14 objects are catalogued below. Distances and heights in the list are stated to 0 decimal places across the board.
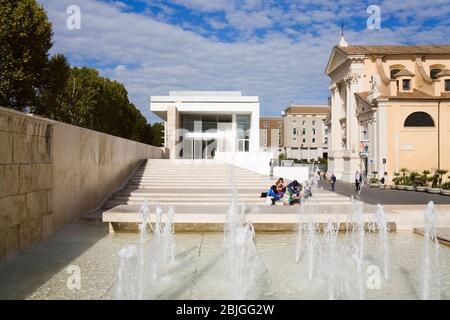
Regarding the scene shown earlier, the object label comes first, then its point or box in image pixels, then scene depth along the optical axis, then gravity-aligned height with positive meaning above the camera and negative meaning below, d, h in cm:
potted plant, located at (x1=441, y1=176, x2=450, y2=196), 2903 -236
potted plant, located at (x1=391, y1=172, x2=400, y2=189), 3905 -210
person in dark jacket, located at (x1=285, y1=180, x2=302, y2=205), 1357 -122
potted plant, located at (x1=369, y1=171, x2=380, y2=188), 3975 -239
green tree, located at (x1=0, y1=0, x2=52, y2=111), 2566 +753
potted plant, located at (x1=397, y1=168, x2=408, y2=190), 3669 -211
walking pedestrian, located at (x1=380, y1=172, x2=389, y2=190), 3747 -216
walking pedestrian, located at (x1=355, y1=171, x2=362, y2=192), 3112 -185
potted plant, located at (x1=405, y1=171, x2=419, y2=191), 3691 -203
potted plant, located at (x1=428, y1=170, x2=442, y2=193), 3105 -226
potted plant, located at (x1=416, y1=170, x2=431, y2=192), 3566 -204
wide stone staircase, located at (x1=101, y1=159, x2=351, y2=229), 1068 -137
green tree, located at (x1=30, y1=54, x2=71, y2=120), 2983 +573
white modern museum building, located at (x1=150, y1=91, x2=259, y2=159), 3628 +341
